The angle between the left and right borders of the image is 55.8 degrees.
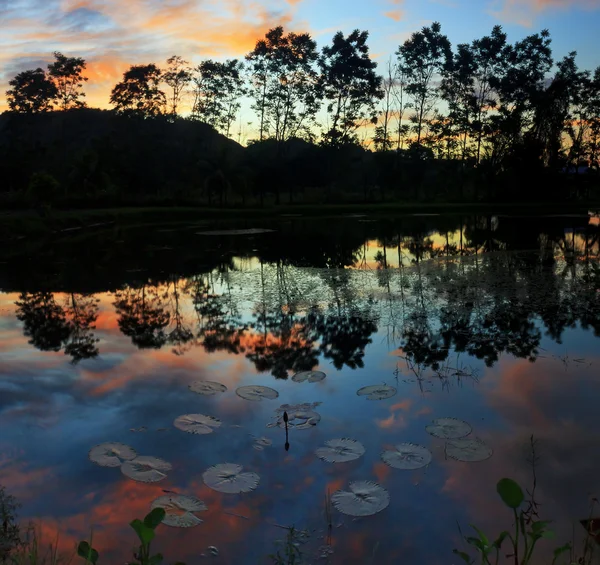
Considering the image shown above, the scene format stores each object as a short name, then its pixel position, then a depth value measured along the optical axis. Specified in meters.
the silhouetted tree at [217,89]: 63.78
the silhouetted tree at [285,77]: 59.12
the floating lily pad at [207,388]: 7.48
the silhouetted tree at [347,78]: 60.59
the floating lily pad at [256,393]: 7.21
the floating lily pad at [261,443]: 5.81
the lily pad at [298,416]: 6.35
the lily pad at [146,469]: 5.23
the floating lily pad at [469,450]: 5.50
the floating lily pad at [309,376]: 7.90
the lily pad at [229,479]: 5.02
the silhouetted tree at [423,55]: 61.56
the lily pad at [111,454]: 5.55
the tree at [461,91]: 60.94
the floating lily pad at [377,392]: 7.12
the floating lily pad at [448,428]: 5.96
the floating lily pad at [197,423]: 6.24
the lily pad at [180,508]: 4.52
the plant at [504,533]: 2.78
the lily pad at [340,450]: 5.48
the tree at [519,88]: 59.84
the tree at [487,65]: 60.38
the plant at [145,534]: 2.58
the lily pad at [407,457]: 5.35
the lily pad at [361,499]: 4.62
